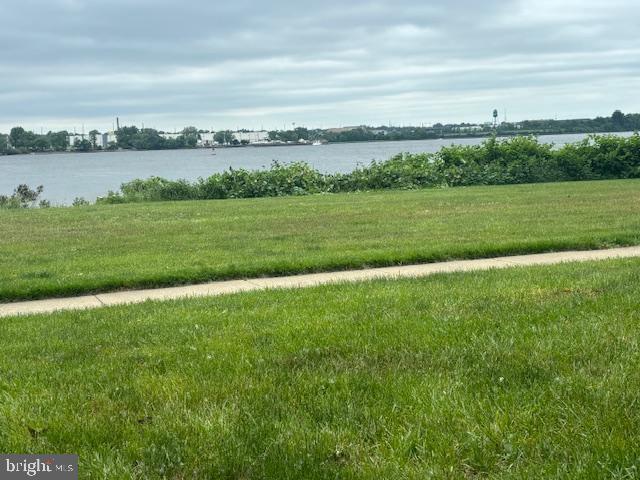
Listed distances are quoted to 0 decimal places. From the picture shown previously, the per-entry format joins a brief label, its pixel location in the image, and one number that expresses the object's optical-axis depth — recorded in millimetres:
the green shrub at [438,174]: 25203
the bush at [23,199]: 23606
